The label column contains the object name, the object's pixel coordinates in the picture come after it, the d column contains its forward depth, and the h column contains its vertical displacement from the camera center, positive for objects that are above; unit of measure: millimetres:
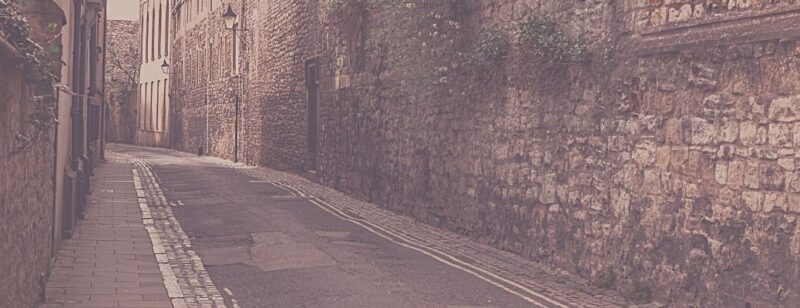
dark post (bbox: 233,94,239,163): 32406 -669
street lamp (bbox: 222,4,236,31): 30781 +2989
